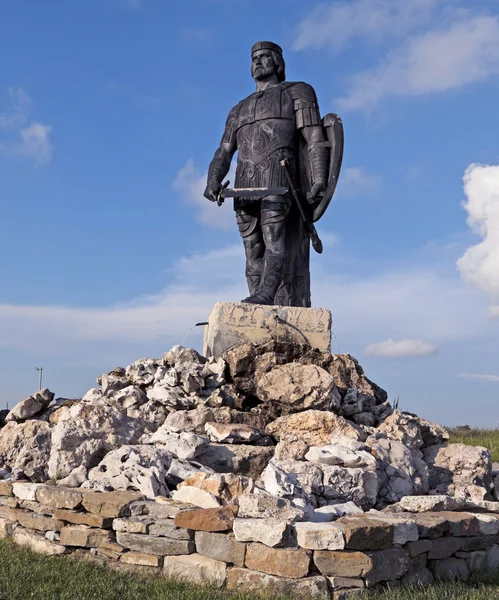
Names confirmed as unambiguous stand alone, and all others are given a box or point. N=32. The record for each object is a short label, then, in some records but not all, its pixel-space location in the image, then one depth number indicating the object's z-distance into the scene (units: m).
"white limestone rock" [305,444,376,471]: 5.29
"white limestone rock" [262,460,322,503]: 4.63
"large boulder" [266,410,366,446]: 5.91
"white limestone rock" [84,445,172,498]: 4.84
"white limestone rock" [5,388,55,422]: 6.86
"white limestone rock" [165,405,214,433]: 5.99
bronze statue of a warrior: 8.12
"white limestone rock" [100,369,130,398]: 6.64
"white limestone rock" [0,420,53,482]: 5.86
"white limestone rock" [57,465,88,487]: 5.20
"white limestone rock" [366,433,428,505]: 5.47
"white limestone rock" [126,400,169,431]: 6.33
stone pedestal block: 7.25
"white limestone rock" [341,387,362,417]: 6.67
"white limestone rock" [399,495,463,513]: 5.00
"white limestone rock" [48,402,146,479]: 5.48
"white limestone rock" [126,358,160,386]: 6.81
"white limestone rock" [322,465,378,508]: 5.01
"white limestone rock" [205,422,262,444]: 5.72
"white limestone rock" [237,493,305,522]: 4.19
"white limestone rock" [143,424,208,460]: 5.32
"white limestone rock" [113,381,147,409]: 6.52
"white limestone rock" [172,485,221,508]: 4.49
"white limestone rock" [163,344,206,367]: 6.87
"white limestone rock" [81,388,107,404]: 6.42
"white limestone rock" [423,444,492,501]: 6.11
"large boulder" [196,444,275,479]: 5.47
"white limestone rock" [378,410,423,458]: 6.29
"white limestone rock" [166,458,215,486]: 5.02
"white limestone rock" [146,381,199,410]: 6.40
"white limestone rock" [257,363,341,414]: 6.36
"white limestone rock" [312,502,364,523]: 4.44
